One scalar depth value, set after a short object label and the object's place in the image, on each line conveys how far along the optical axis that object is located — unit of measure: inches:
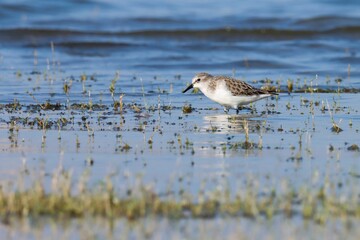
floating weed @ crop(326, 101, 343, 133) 456.8
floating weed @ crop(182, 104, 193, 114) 536.7
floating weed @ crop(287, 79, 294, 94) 632.3
